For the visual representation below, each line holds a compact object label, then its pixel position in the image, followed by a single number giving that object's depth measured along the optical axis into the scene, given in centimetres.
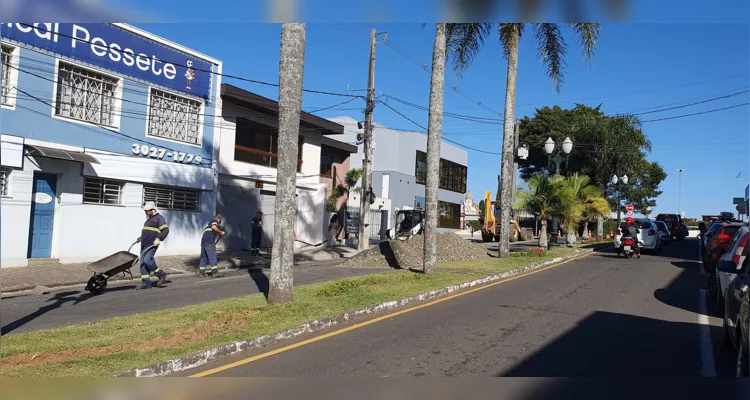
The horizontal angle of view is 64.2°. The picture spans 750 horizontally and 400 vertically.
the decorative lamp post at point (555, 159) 2406
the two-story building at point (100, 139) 1502
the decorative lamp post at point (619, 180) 3591
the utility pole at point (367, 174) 2422
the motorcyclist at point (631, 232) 2250
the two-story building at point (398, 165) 4403
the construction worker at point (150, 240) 1265
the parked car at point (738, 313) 578
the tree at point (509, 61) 1986
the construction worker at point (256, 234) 2152
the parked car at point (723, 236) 1423
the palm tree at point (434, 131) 1568
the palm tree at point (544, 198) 2555
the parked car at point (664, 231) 3409
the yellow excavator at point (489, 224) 3570
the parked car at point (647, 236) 2564
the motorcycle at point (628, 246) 2234
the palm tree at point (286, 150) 1015
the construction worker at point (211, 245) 1505
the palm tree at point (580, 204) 2605
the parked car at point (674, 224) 4441
